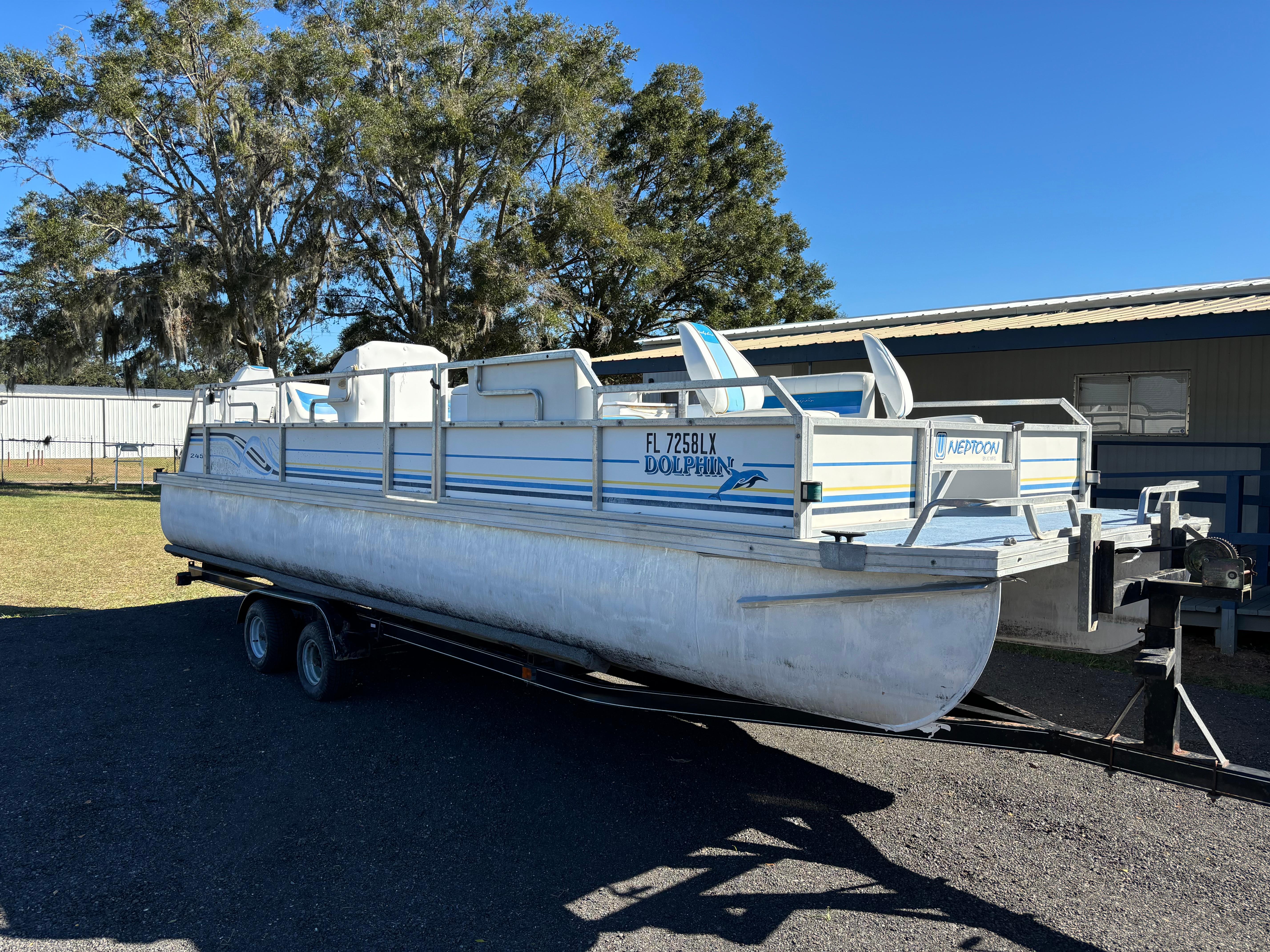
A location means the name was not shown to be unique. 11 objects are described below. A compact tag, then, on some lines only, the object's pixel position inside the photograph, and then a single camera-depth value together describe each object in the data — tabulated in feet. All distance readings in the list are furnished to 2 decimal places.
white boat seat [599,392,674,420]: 15.55
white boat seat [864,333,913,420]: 15.74
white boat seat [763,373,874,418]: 15.60
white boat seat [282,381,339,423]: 25.31
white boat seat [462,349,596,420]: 15.06
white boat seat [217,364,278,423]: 27.32
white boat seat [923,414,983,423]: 14.29
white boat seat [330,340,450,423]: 22.03
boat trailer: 10.53
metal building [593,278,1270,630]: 31.12
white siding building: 127.13
